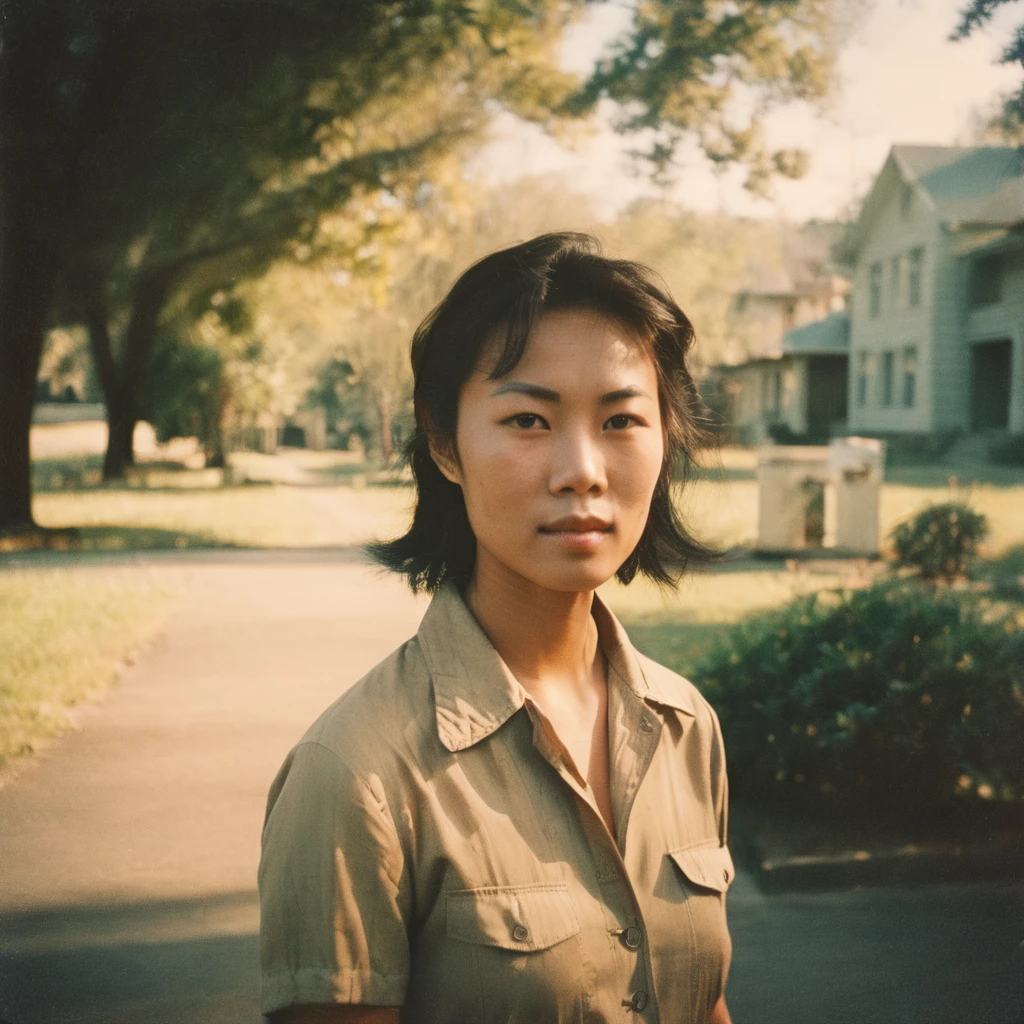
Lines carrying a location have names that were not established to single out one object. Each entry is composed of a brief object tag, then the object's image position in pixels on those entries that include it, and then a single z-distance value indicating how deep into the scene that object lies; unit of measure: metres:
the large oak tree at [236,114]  2.83
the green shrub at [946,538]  3.65
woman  1.16
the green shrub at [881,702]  3.20
